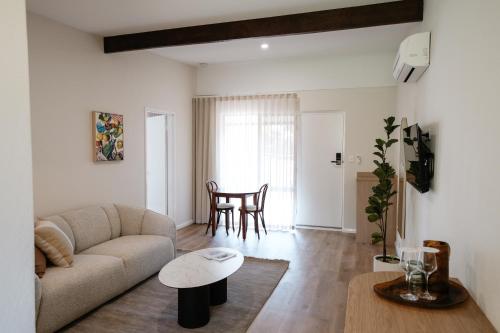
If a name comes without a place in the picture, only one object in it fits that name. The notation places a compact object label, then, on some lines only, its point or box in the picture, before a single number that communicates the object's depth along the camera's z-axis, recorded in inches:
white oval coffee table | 110.9
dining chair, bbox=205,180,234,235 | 222.7
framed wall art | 169.6
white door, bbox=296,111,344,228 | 233.8
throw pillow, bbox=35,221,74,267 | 117.0
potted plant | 141.8
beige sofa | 106.4
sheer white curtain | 234.8
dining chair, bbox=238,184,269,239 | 218.4
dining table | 211.9
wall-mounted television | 102.5
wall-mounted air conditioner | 114.7
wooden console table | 52.0
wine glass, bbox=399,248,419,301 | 61.7
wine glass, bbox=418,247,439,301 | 60.1
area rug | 111.1
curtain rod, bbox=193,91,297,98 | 233.4
